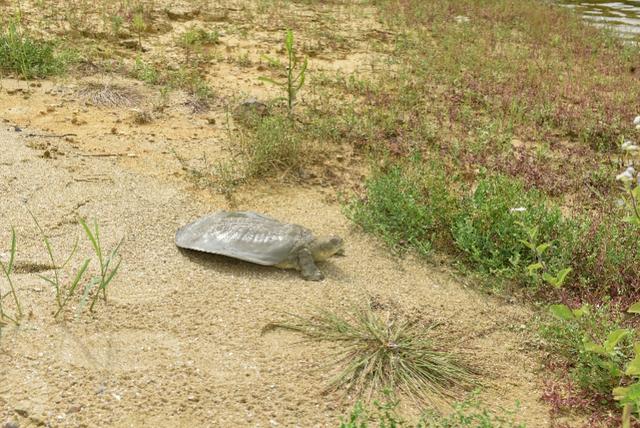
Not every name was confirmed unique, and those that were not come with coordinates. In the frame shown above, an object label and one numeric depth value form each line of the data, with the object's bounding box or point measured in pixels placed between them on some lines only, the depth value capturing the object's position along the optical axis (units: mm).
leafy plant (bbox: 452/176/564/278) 4223
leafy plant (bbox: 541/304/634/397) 3051
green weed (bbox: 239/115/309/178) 5265
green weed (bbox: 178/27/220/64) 7859
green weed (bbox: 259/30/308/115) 5750
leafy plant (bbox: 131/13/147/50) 8156
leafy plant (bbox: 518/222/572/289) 2780
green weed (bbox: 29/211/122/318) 3357
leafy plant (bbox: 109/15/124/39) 8019
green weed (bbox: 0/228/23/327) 3227
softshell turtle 3969
